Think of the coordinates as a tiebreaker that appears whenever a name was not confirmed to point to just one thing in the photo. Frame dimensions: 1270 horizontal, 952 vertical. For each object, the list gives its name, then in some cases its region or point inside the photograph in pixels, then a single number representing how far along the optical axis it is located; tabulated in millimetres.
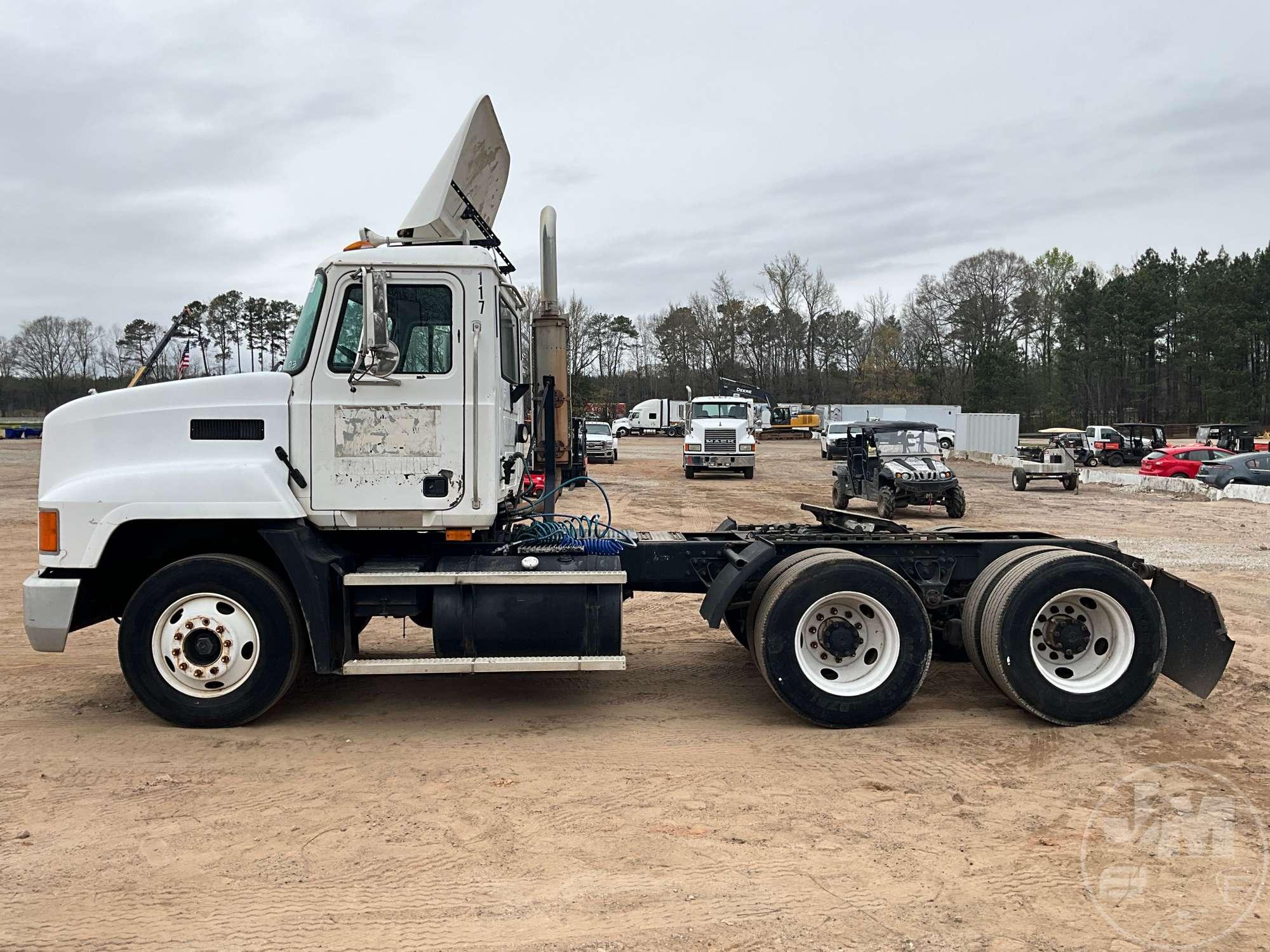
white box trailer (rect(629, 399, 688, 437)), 66062
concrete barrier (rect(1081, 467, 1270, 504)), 21703
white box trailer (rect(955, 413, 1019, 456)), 47188
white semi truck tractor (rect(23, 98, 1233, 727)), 5434
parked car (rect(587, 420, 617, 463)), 35562
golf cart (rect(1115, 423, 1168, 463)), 38656
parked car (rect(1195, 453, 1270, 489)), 22984
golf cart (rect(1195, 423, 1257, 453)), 36156
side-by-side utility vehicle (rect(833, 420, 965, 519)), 18250
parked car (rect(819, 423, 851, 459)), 41812
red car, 27688
